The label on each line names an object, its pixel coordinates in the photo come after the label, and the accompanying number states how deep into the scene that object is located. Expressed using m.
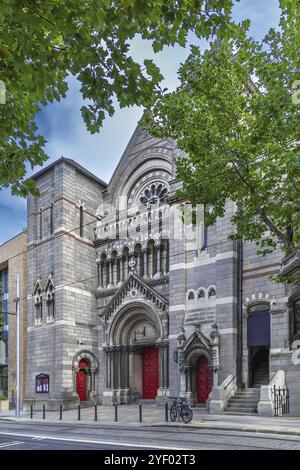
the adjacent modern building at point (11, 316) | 34.62
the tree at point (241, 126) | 14.14
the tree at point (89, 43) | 6.56
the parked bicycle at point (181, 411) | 19.19
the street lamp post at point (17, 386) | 26.92
